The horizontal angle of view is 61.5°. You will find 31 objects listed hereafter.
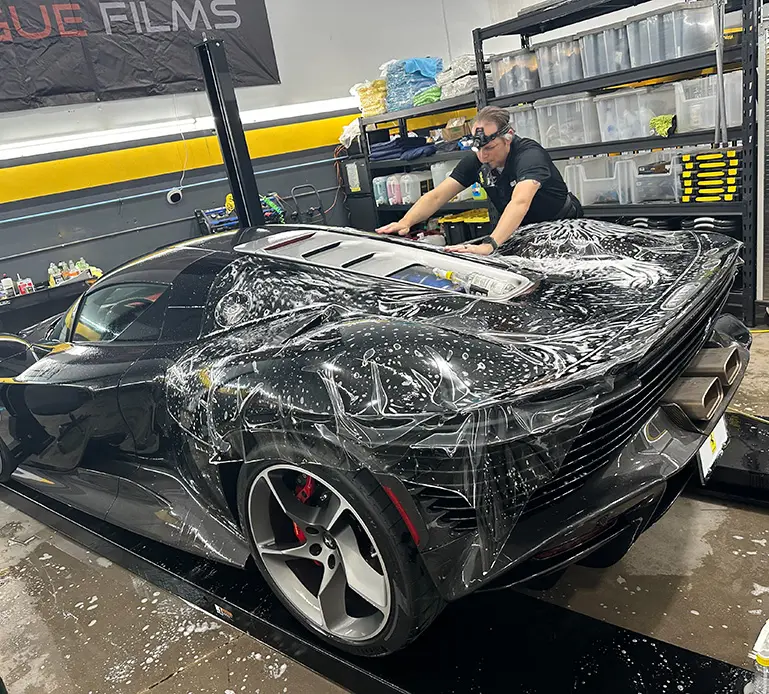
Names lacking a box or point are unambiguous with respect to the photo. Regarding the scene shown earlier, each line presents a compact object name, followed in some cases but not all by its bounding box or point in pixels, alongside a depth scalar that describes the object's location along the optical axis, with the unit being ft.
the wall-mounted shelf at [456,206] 18.80
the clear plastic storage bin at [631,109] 13.24
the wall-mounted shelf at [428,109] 17.67
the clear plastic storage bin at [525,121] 15.98
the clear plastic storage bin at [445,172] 19.26
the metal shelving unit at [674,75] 11.54
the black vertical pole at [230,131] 11.92
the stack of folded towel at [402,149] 20.31
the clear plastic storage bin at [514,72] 15.53
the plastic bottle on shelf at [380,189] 22.24
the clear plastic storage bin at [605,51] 13.46
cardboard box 18.75
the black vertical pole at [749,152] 11.27
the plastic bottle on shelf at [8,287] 17.85
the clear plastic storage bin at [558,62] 14.48
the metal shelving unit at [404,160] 18.22
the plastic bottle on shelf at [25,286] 18.03
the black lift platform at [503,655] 4.99
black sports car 4.47
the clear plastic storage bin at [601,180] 14.46
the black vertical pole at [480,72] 16.17
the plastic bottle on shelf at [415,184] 20.89
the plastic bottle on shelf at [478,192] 18.59
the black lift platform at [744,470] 7.20
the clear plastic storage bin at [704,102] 12.03
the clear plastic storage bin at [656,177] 13.35
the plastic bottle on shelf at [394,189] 21.42
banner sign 18.45
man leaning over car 11.30
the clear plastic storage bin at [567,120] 14.71
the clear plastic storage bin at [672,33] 12.00
